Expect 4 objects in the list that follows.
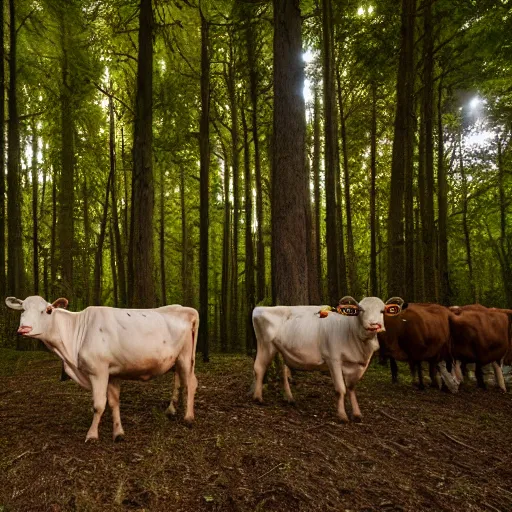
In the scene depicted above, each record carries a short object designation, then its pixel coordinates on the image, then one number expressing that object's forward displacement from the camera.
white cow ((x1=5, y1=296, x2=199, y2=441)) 5.34
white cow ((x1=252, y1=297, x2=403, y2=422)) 6.21
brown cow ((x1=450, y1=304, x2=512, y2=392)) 8.95
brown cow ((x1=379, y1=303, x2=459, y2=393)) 8.62
